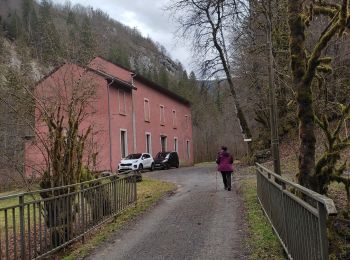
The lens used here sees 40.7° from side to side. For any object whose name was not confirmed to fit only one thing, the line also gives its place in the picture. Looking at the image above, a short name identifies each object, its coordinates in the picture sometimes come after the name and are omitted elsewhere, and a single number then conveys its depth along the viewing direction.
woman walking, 17.08
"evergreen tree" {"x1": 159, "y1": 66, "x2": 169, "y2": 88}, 81.62
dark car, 38.03
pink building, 34.94
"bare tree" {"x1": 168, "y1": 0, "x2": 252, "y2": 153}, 33.84
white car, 33.38
